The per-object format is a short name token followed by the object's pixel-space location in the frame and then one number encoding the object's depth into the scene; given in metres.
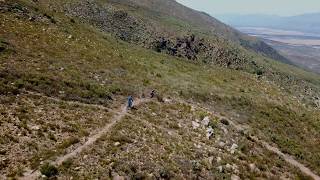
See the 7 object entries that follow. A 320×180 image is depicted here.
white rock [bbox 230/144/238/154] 20.70
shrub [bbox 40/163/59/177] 14.58
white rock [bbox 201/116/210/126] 23.21
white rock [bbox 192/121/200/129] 22.50
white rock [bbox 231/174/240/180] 17.96
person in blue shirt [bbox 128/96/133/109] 22.68
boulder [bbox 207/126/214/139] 21.58
